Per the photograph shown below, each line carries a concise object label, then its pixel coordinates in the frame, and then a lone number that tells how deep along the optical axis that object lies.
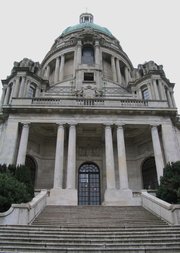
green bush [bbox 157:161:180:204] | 13.12
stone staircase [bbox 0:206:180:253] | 6.92
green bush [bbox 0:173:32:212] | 11.34
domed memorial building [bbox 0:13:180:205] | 18.59
